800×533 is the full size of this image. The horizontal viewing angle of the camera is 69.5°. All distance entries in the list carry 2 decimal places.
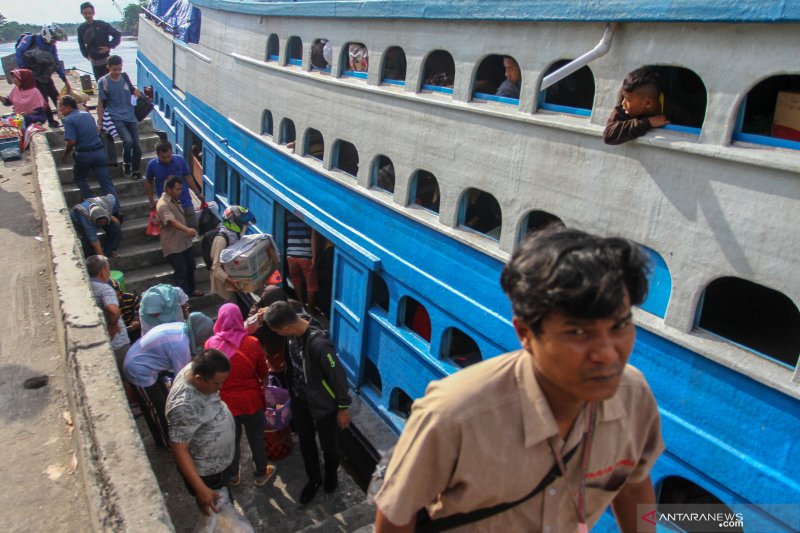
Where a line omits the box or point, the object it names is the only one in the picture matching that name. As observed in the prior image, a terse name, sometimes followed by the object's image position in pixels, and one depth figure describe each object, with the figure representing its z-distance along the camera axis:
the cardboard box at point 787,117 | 2.91
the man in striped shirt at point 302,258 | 7.43
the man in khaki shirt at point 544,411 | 1.19
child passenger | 3.18
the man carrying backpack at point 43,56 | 9.68
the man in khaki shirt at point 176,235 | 7.00
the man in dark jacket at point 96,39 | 11.02
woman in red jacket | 4.10
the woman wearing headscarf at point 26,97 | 9.26
